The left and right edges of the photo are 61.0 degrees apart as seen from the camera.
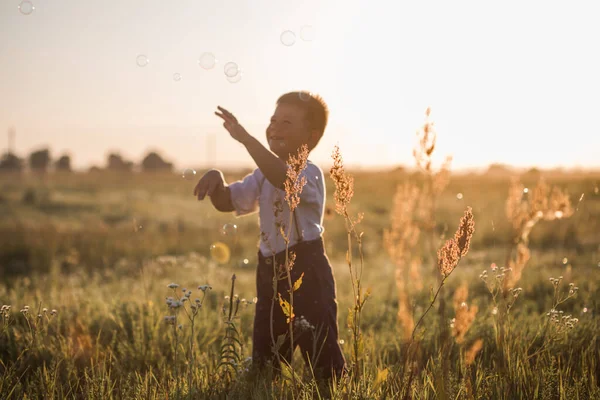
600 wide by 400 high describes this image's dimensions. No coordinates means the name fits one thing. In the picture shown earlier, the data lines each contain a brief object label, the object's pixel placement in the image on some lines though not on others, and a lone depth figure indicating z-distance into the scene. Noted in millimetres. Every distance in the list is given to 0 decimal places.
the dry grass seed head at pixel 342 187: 2271
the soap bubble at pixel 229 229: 4090
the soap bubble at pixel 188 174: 4086
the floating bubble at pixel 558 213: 3549
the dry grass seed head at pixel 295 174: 2314
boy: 3352
